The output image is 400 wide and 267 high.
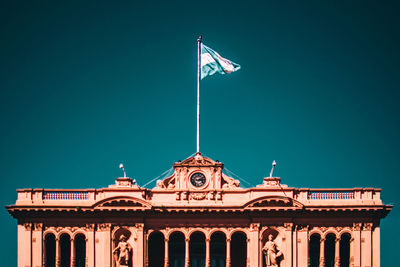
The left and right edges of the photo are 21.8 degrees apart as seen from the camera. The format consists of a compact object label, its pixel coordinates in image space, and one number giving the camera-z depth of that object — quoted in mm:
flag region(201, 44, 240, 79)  94312
